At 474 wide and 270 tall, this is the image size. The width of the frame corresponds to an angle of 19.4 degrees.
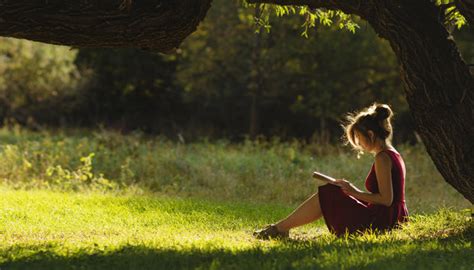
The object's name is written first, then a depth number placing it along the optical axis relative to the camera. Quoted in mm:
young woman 12167
